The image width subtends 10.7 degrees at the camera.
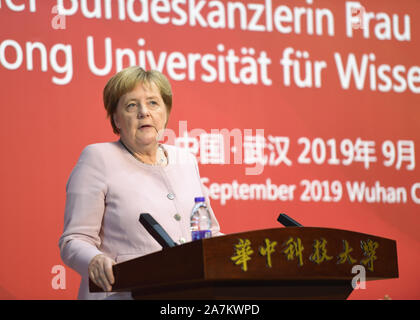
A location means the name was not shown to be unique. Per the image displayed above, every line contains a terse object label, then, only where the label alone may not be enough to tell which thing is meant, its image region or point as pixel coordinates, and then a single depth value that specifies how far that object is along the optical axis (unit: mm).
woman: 6468
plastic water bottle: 6316
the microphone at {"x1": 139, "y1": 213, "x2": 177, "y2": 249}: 6099
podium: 5916
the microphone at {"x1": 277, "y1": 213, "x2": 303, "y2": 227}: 6433
